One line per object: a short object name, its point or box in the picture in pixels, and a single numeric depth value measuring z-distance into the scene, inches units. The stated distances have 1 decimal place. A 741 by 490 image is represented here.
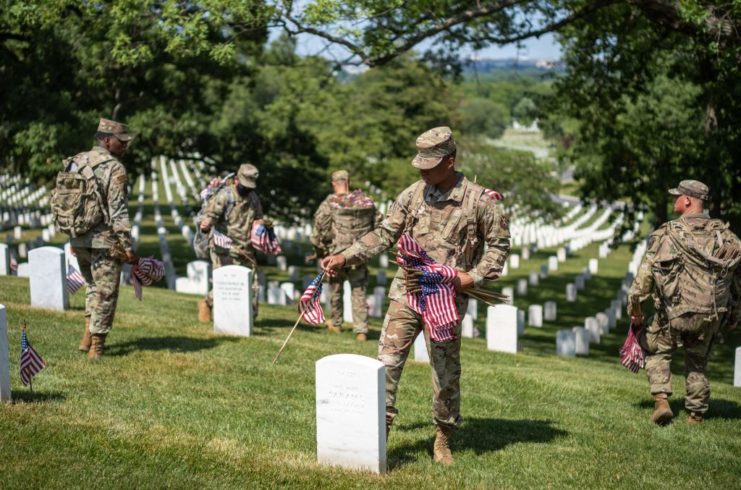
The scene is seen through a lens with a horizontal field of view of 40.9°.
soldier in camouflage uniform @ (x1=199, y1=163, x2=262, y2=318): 503.8
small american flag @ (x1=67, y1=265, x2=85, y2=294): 521.8
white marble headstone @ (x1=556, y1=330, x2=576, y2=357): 660.1
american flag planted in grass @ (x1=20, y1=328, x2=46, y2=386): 316.2
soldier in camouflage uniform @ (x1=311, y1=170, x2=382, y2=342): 522.0
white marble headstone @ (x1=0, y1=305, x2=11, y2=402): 297.3
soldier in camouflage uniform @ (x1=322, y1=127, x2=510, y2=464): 273.7
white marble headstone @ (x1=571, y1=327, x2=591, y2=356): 676.1
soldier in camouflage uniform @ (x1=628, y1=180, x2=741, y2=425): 347.3
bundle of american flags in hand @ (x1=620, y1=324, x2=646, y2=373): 362.0
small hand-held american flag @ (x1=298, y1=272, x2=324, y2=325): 303.3
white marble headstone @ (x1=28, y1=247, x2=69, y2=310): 529.3
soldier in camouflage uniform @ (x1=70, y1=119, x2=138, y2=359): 381.7
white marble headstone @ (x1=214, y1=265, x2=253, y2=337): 487.5
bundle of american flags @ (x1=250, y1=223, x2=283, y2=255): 509.0
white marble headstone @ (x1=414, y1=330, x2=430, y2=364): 468.4
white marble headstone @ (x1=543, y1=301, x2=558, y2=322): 861.8
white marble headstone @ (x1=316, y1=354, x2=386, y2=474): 257.4
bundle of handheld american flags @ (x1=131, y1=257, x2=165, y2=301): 413.1
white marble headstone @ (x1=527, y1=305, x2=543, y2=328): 809.5
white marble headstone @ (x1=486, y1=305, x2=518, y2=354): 566.9
